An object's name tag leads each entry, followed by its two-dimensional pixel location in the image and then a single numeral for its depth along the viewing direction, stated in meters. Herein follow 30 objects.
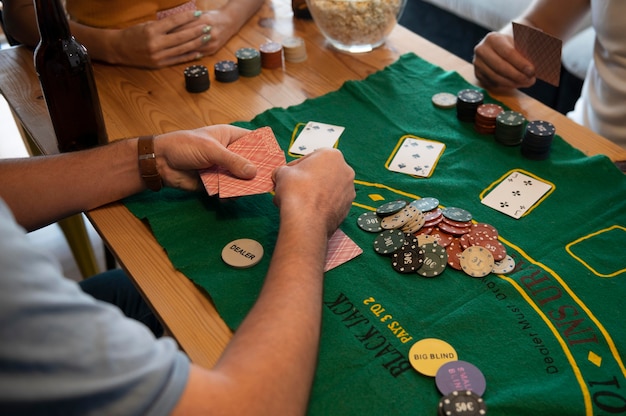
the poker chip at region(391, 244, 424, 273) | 1.22
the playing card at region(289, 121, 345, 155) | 1.60
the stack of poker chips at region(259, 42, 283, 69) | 1.95
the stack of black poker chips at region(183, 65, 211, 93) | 1.83
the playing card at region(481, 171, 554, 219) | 1.38
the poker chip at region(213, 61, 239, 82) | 1.89
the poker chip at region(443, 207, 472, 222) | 1.32
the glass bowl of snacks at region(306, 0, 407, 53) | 1.89
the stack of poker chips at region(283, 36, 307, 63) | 1.98
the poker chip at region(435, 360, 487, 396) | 0.99
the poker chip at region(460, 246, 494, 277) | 1.21
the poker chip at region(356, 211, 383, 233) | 1.33
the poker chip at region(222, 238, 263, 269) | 1.24
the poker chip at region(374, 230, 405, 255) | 1.26
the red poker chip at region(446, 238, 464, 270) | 1.23
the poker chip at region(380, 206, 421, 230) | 1.31
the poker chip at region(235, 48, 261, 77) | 1.91
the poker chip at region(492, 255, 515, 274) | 1.21
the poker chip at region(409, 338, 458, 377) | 1.03
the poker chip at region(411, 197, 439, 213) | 1.36
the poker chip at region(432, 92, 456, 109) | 1.73
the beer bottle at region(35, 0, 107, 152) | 1.40
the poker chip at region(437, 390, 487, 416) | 0.94
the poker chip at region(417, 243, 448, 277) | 1.21
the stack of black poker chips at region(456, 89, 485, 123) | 1.66
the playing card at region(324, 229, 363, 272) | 1.24
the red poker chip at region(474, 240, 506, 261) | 1.23
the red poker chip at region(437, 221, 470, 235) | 1.29
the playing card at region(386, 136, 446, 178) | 1.51
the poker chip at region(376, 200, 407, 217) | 1.34
